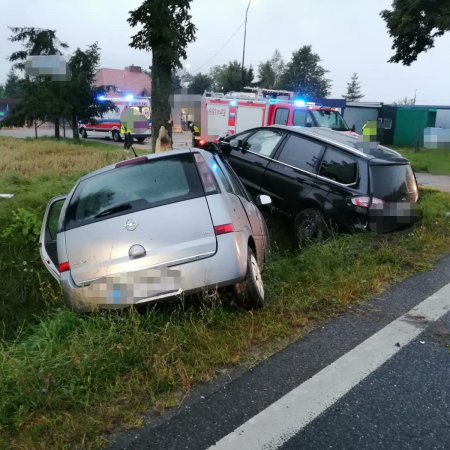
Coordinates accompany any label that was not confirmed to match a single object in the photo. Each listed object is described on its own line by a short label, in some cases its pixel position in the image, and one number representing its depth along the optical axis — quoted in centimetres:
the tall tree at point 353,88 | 9481
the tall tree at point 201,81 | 6451
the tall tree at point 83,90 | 2144
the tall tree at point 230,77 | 5853
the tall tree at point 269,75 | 7450
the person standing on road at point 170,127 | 1006
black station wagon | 604
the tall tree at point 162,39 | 912
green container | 2573
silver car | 349
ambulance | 1287
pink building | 4997
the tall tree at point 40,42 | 2242
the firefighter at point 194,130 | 1649
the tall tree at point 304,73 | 6731
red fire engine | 1407
